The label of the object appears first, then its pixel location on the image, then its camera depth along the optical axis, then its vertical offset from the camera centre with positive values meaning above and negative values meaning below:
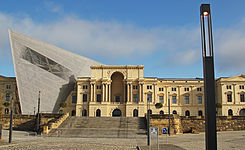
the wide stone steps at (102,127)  34.69 -3.14
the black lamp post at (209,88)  7.57 +0.51
